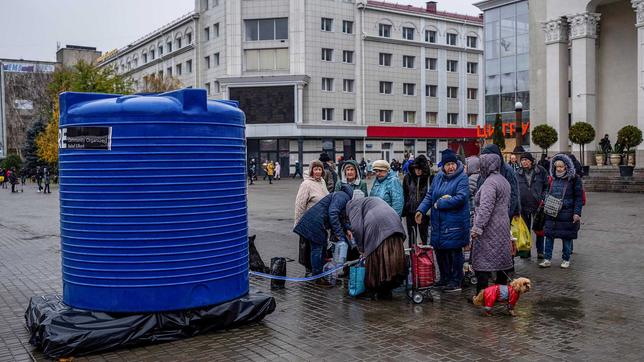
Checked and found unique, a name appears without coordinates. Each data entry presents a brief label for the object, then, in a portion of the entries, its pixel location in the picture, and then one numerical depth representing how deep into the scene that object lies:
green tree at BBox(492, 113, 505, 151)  33.25
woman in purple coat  7.58
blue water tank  6.03
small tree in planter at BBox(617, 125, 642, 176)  28.05
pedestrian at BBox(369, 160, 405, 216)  9.22
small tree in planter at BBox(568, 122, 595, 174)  29.83
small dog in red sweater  6.98
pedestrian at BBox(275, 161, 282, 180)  49.59
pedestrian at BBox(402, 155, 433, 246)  10.41
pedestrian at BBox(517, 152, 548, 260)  10.77
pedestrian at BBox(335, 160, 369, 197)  9.49
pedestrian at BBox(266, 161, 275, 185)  45.25
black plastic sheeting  5.87
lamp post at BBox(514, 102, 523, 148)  24.61
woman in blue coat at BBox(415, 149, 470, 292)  8.08
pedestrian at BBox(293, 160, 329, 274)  9.29
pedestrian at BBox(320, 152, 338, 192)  12.26
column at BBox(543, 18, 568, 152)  33.25
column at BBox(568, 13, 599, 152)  31.73
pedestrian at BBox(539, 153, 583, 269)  9.91
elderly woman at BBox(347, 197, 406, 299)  7.64
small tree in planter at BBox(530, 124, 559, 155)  31.66
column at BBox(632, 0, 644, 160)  28.67
